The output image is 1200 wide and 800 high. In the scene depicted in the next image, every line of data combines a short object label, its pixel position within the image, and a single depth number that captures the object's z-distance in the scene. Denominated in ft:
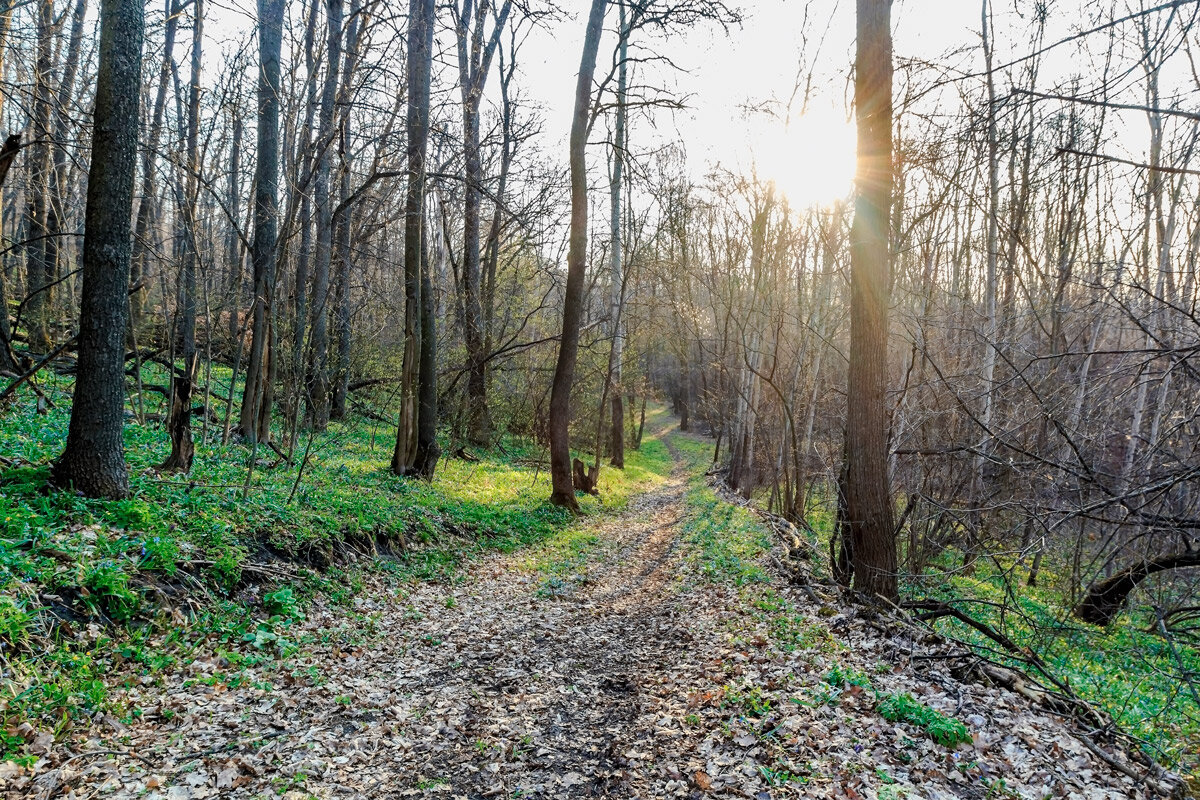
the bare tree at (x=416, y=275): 31.91
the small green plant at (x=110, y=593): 14.39
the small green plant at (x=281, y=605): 18.02
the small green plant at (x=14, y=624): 12.13
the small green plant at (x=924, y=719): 13.25
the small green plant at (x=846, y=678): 15.58
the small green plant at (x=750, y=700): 14.80
